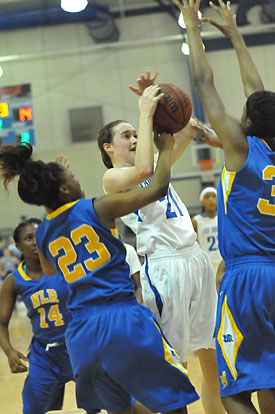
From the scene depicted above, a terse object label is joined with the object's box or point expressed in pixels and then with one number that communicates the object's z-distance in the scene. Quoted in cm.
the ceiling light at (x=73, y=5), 1345
